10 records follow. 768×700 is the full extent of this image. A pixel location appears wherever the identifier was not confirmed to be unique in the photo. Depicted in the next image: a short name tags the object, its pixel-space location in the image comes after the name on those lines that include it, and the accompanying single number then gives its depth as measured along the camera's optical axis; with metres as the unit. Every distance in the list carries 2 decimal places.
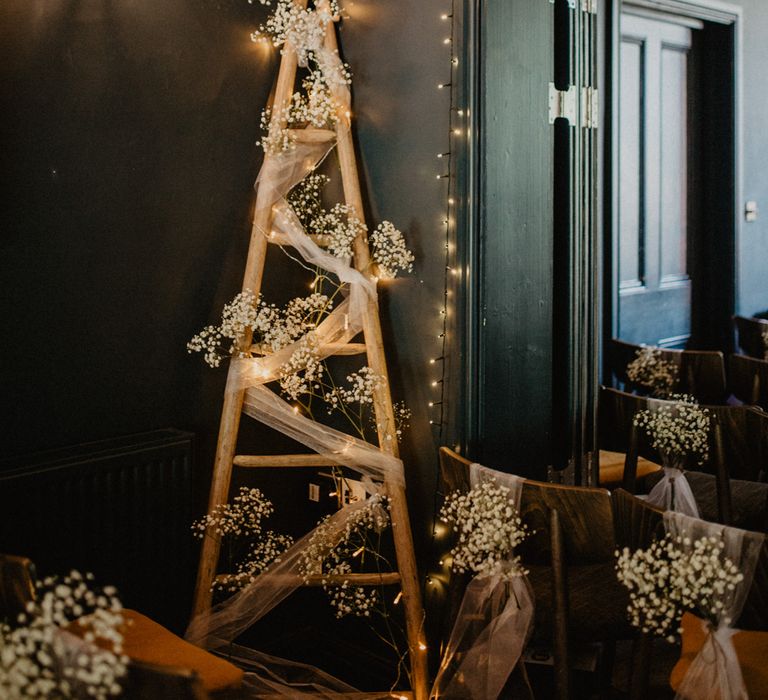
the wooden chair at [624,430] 2.81
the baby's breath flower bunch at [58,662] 1.36
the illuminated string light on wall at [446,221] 2.81
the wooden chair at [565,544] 2.08
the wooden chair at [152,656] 1.36
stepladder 2.86
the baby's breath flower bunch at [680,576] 1.83
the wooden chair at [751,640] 1.81
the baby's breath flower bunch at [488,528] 2.18
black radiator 2.46
